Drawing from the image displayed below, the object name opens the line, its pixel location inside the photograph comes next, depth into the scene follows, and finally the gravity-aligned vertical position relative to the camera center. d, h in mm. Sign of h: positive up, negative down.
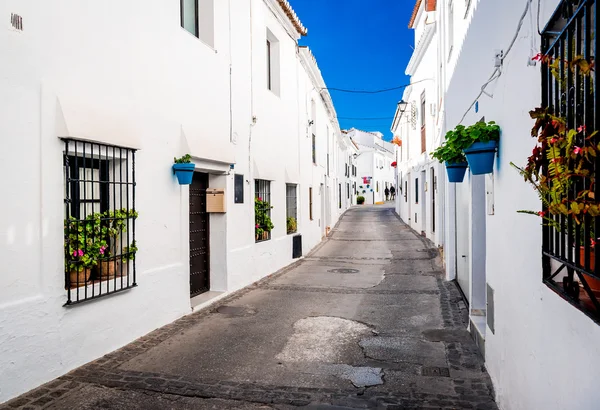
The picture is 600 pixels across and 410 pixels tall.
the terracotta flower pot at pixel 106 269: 5557 -813
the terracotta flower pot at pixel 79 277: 5001 -825
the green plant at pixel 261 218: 10344 -394
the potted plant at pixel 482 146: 4133 +476
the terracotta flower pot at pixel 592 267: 2105 -314
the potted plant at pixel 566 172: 1926 +122
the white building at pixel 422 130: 12430 +2521
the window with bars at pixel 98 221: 4965 -213
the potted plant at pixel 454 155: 4188 +501
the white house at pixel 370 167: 53562 +3894
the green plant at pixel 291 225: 13073 -696
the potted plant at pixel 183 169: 6762 +477
